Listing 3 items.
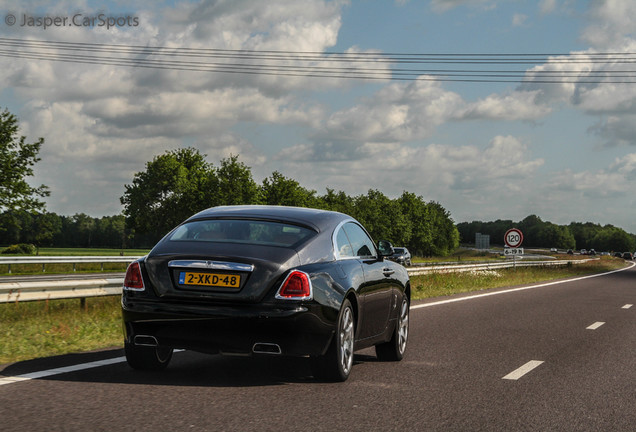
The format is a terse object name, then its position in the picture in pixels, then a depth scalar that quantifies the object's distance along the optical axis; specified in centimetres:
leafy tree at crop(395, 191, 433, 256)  14925
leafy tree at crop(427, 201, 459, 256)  16062
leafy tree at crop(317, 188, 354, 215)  11788
